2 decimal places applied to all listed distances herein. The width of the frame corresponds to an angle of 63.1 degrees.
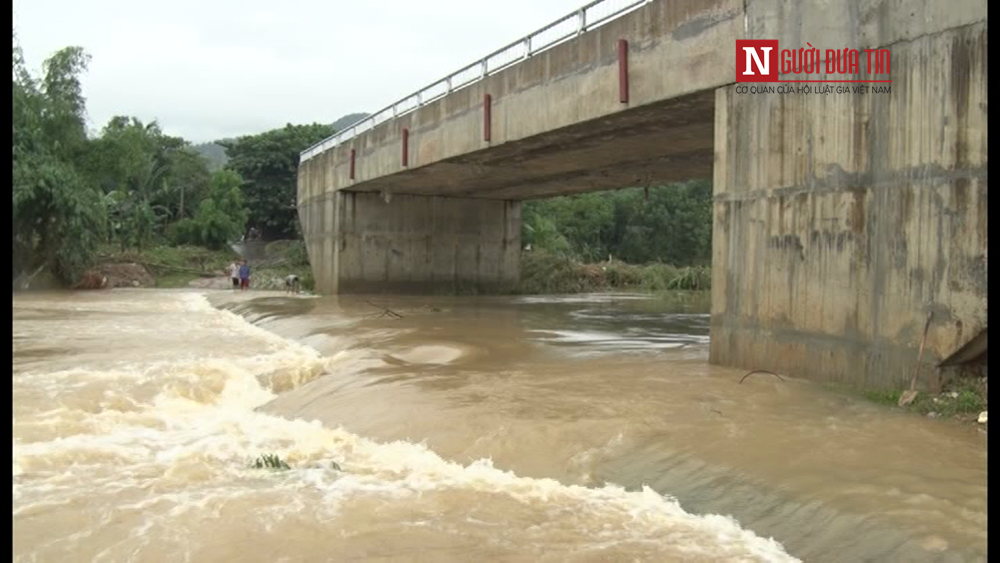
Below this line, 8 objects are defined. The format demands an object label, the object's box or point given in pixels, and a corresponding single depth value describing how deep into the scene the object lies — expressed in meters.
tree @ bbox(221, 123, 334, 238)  45.91
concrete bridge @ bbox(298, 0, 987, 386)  7.04
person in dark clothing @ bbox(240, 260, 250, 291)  31.55
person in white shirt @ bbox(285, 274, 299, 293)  29.33
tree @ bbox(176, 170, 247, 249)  41.84
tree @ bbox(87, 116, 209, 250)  32.66
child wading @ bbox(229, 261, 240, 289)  31.97
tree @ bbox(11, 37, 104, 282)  27.09
